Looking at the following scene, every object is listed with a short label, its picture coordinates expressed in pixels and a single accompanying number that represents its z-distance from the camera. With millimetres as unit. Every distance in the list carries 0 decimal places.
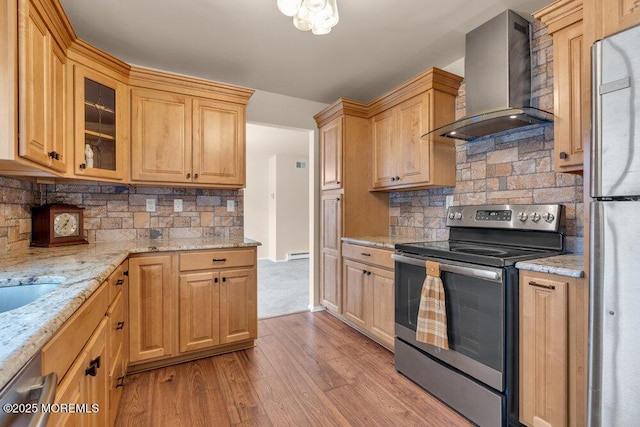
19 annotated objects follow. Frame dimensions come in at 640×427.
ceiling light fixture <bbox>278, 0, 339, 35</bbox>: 1598
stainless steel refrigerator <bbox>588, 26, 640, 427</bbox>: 1063
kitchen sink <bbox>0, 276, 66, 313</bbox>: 1179
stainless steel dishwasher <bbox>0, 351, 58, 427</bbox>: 551
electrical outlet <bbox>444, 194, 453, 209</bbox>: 2635
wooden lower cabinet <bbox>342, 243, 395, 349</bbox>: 2455
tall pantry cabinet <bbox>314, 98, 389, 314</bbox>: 3092
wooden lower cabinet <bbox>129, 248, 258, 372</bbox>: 2180
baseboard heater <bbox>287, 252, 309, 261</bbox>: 6797
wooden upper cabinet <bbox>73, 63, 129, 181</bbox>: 2033
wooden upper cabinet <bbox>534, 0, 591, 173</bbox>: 1582
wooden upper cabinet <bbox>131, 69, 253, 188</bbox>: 2426
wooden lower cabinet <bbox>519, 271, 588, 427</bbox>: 1358
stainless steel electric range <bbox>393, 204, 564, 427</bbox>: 1572
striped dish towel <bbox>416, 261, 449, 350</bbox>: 1834
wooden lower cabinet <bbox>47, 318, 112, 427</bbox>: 879
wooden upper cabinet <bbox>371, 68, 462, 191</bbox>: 2453
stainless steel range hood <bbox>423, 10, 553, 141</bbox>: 2004
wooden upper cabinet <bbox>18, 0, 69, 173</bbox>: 1334
